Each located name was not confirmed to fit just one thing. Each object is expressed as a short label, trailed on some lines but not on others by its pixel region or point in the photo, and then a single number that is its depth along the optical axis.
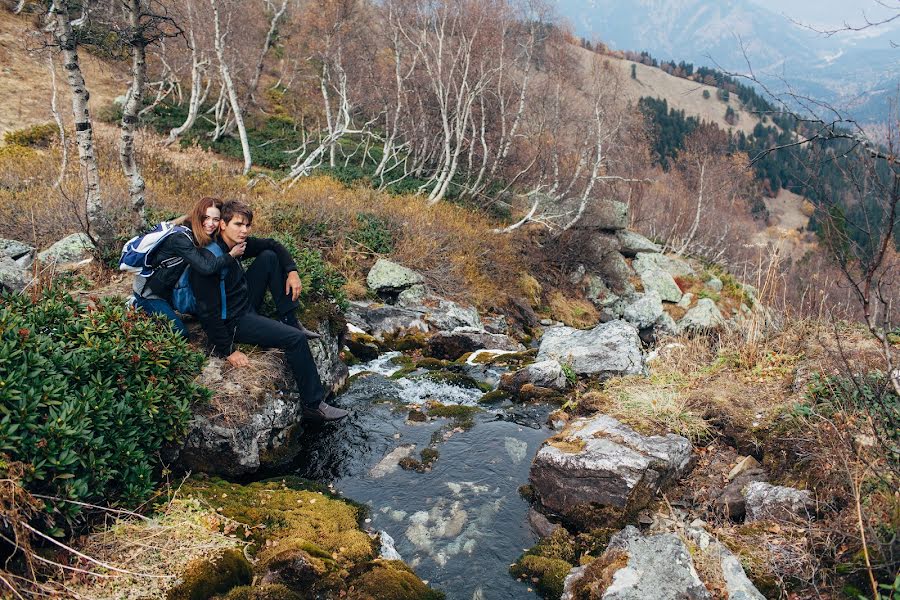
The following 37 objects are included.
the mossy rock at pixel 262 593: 3.37
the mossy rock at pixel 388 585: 3.64
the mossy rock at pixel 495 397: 7.55
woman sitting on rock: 5.07
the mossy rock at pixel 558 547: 4.36
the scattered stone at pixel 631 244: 23.11
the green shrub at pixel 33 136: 16.06
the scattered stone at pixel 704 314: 19.03
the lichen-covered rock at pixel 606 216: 21.25
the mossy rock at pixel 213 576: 3.35
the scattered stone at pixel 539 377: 7.85
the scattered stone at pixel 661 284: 21.39
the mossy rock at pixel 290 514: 4.13
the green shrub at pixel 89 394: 3.33
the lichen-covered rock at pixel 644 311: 18.48
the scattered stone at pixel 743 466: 5.14
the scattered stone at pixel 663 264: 22.45
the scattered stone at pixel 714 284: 23.72
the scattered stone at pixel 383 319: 10.56
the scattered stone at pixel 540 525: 4.75
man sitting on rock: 5.42
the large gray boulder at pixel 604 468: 4.75
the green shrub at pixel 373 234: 13.55
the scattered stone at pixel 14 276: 5.78
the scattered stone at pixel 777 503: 4.13
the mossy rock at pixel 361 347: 9.14
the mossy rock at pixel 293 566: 3.65
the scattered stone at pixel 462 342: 9.95
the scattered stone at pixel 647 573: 3.41
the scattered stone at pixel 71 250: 7.94
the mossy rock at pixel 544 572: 3.97
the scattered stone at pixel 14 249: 7.72
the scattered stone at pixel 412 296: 12.23
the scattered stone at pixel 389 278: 12.41
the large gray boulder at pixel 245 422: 4.98
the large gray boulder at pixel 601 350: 8.07
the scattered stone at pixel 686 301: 21.31
